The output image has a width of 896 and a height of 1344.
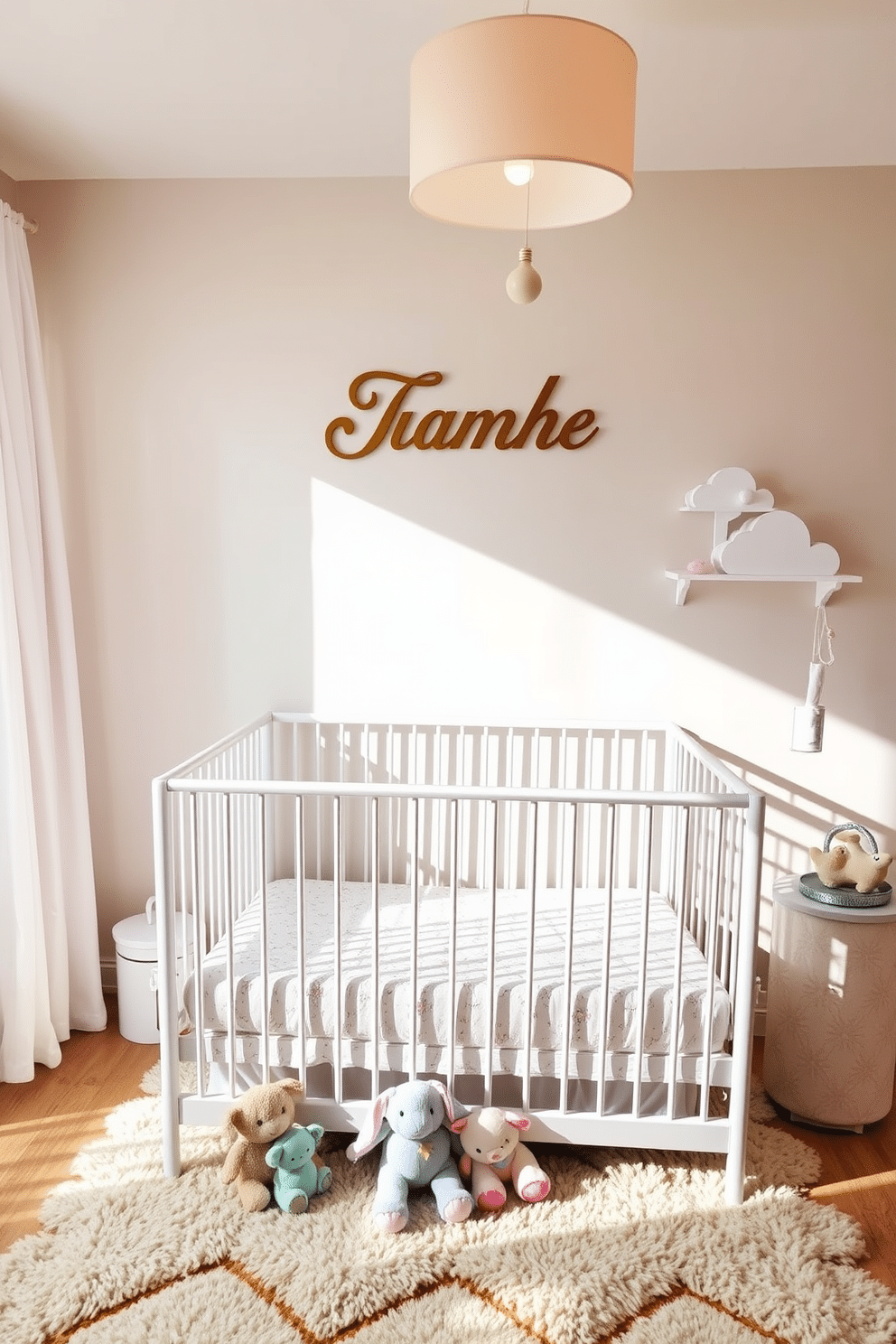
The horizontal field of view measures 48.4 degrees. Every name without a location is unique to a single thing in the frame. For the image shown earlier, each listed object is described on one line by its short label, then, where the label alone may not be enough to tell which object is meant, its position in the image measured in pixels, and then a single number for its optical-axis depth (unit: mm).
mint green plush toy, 1999
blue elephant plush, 1978
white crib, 2061
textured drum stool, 2301
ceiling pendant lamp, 1394
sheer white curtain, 2533
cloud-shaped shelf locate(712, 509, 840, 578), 2621
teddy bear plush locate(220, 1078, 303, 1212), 2027
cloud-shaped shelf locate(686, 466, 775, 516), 2721
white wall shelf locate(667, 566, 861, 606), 2621
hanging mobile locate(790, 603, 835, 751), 2564
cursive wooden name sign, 2818
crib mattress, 2141
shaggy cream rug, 1712
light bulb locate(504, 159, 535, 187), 1588
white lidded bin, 2746
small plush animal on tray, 2340
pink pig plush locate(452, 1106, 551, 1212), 2029
